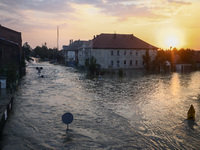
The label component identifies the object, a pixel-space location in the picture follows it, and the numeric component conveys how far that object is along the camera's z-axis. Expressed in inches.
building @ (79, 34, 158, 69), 1975.9
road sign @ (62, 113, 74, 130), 411.2
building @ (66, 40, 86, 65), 2854.6
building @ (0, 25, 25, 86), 1100.5
